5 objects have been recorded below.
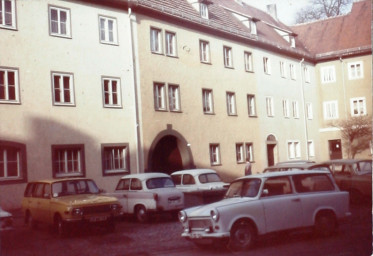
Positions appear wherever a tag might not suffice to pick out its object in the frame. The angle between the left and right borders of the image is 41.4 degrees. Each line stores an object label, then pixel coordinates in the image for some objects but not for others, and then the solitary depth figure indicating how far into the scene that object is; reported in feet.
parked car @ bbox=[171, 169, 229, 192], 59.16
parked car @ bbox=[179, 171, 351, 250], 32.12
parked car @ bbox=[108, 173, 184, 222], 51.57
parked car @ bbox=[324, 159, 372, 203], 53.65
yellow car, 42.70
